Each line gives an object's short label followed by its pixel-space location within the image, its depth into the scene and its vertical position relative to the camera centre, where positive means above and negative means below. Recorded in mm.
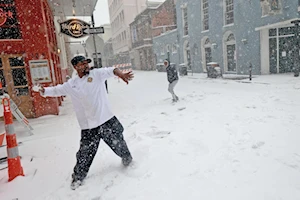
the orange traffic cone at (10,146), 3473 -1003
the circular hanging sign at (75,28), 8664 +1771
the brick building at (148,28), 31909 +5949
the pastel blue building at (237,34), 13421 +1946
